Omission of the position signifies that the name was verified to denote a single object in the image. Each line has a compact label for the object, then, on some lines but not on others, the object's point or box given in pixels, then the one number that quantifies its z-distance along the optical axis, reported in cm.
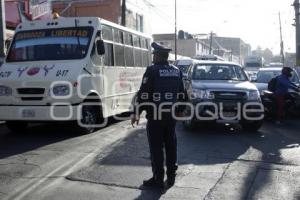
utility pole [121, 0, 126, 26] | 2747
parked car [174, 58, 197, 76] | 2831
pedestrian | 1368
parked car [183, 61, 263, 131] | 1130
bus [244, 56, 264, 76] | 5489
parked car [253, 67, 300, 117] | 1418
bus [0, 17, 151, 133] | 1046
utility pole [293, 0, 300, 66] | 2581
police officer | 648
